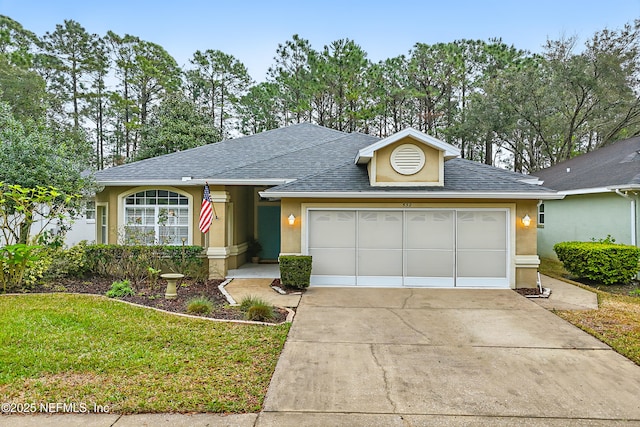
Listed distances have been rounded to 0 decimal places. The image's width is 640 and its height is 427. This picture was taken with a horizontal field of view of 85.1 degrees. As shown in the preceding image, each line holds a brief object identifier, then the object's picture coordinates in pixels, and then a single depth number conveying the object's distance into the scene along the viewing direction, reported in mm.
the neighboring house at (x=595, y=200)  10570
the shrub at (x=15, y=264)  8023
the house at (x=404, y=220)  9117
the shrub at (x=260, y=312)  6477
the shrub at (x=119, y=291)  7941
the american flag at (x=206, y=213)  9461
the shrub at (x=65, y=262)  9344
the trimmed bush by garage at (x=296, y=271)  8875
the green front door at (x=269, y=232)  13625
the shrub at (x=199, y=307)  6836
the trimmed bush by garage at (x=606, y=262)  9570
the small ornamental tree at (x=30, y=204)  8448
